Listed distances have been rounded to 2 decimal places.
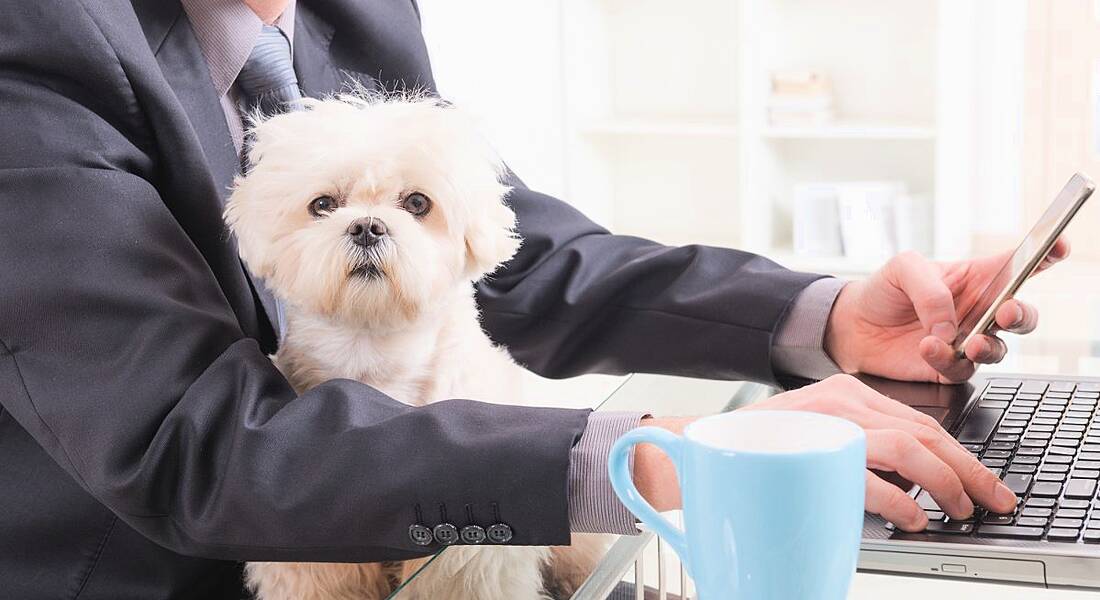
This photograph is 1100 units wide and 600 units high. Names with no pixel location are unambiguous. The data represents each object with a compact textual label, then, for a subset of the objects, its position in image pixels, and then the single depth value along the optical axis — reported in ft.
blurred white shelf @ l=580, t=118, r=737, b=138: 10.61
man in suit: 2.60
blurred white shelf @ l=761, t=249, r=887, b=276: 10.04
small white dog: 3.07
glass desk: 2.66
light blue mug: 1.78
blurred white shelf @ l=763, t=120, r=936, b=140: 9.91
